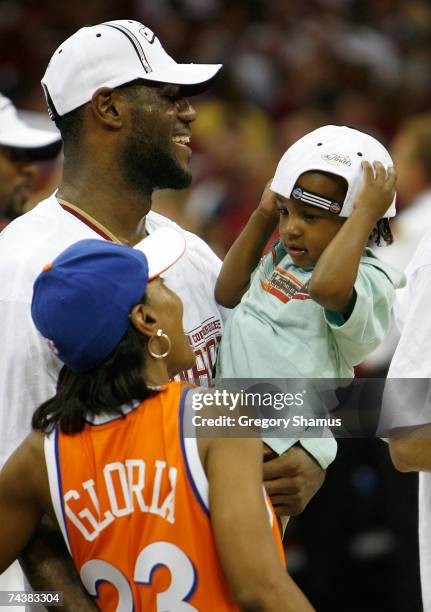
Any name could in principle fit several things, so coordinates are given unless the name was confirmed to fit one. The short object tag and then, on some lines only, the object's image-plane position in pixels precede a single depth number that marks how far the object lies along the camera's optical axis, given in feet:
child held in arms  18.42
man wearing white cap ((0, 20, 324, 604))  20.06
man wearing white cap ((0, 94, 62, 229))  30.42
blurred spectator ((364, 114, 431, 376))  33.68
